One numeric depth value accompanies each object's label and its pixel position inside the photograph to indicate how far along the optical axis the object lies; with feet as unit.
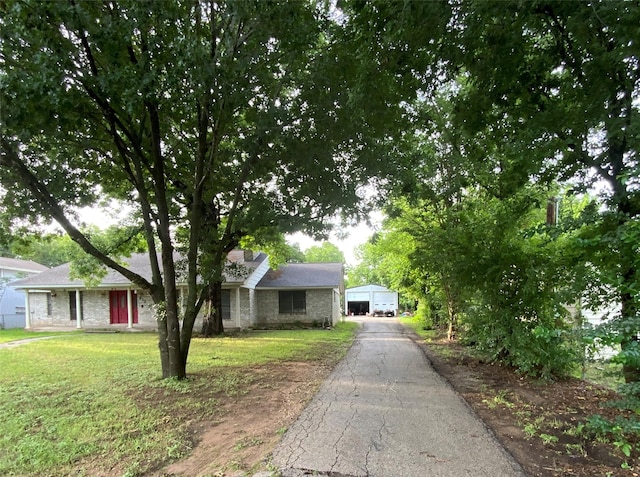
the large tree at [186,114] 17.54
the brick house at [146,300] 61.46
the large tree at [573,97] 12.39
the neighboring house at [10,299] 73.92
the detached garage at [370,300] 136.36
